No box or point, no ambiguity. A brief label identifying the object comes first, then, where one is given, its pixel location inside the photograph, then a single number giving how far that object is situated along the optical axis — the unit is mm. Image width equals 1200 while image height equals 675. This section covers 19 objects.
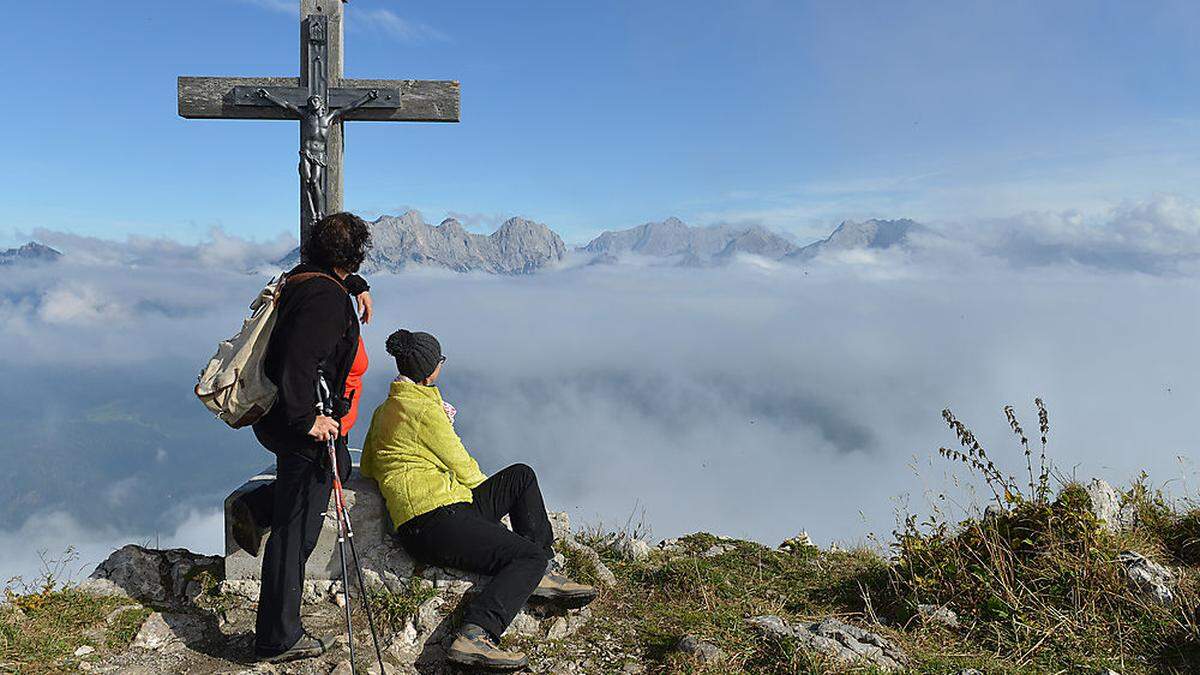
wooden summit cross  7172
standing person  4914
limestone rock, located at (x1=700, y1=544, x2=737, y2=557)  7466
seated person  5520
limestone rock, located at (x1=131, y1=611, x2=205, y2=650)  5629
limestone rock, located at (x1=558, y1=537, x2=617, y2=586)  6574
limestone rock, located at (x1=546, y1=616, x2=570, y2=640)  5693
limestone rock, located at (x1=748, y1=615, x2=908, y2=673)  5148
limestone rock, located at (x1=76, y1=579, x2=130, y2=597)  6188
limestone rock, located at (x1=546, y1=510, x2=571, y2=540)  7332
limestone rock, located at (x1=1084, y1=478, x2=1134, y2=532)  6707
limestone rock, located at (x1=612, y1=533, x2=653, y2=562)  7230
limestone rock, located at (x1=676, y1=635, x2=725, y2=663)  5238
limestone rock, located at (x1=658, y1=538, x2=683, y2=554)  7570
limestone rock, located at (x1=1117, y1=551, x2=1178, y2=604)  5809
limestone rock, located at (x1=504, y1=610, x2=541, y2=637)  5703
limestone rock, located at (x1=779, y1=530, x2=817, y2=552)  7633
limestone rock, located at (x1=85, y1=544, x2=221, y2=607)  6246
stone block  5945
